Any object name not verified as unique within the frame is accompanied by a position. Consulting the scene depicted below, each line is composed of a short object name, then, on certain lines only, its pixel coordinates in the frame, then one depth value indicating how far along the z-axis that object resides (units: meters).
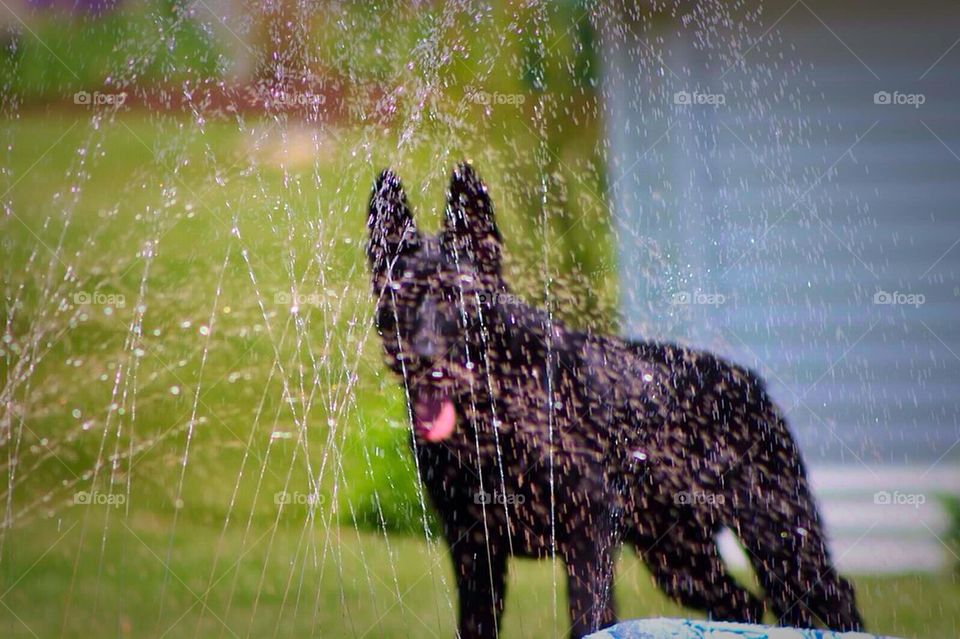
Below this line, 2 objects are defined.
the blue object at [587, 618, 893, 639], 11.86
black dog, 12.23
